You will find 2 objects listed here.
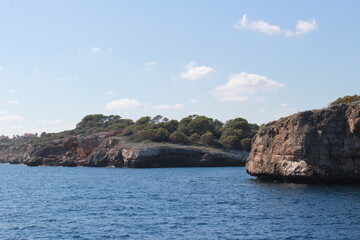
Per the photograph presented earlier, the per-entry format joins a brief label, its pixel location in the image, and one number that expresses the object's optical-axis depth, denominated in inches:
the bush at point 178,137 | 5093.5
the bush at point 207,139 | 5182.1
